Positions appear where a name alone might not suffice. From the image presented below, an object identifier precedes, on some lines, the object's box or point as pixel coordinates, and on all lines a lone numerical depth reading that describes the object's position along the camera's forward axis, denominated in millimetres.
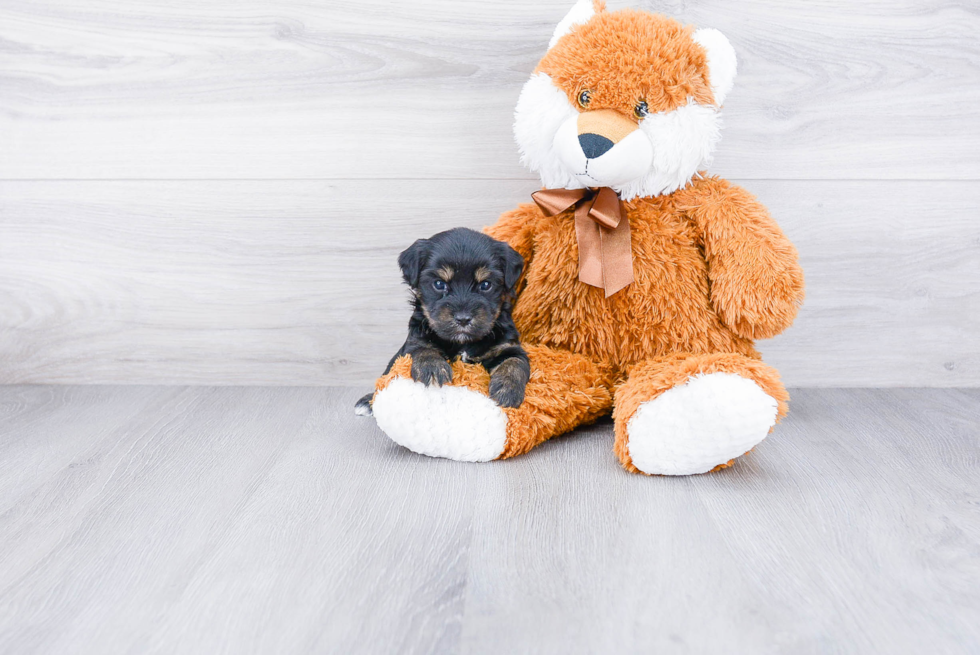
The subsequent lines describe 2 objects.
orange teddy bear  1155
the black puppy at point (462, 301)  1188
